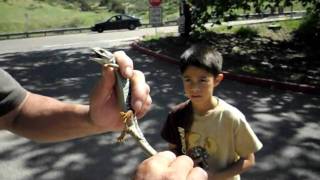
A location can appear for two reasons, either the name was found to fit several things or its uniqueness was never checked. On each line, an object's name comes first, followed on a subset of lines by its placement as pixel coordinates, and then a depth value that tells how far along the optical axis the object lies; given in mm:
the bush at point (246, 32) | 10953
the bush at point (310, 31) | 9592
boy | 1606
